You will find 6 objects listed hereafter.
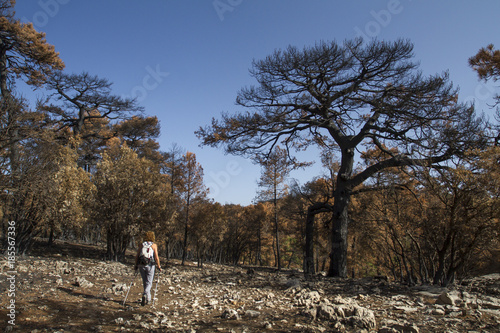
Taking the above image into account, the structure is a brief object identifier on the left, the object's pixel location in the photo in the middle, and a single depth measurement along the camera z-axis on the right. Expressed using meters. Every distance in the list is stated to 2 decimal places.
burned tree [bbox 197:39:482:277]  9.32
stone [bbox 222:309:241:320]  4.84
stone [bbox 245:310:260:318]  4.93
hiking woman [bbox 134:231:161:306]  5.96
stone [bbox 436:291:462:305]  5.44
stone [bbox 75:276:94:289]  6.76
